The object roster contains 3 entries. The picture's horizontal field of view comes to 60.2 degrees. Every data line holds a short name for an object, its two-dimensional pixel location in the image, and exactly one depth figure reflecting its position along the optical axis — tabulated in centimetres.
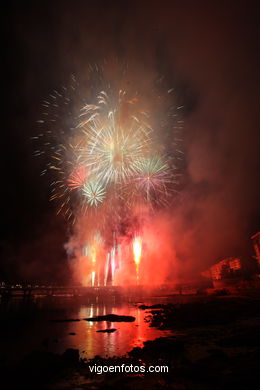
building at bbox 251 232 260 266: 5320
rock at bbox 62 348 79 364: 1251
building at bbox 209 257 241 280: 5806
